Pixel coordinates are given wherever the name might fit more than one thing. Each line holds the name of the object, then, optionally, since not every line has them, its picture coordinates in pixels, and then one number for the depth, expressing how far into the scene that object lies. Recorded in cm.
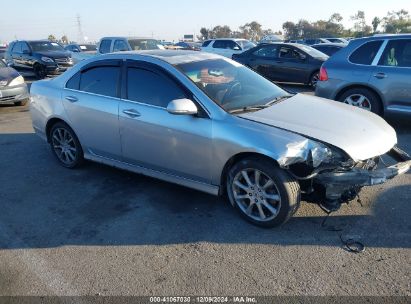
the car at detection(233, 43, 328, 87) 1185
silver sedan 335
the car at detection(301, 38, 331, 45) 3180
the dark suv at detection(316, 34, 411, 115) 638
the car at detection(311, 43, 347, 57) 1605
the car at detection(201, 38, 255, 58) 1841
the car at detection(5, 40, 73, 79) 1544
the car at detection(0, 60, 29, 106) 970
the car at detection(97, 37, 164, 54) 1329
